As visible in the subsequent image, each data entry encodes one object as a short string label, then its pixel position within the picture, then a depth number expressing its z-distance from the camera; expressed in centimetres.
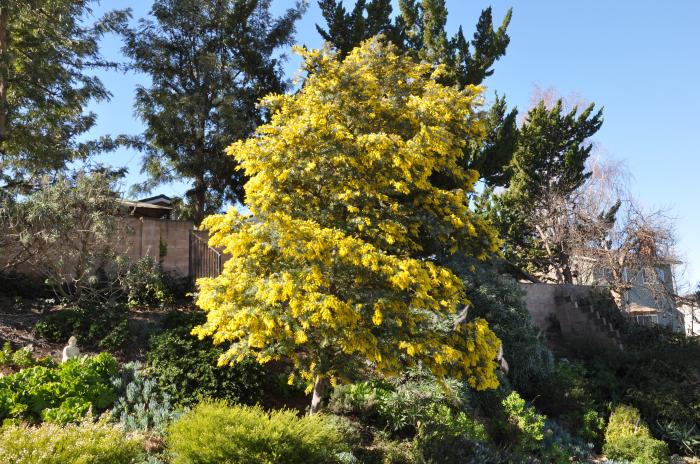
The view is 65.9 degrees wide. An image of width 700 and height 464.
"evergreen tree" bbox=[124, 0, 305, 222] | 1602
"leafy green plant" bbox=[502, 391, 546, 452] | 989
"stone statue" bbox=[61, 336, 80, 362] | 915
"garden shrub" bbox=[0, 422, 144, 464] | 521
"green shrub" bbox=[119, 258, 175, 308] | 1177
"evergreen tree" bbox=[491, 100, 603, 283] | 2167
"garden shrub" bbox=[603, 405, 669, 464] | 1061
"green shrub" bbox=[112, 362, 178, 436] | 748
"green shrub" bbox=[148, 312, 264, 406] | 852
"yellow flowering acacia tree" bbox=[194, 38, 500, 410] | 682
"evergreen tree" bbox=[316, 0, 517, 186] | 1711
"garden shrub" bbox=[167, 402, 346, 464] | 590
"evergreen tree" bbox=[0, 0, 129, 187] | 1391
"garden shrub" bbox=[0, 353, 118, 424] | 739
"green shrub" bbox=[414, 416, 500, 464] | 778
